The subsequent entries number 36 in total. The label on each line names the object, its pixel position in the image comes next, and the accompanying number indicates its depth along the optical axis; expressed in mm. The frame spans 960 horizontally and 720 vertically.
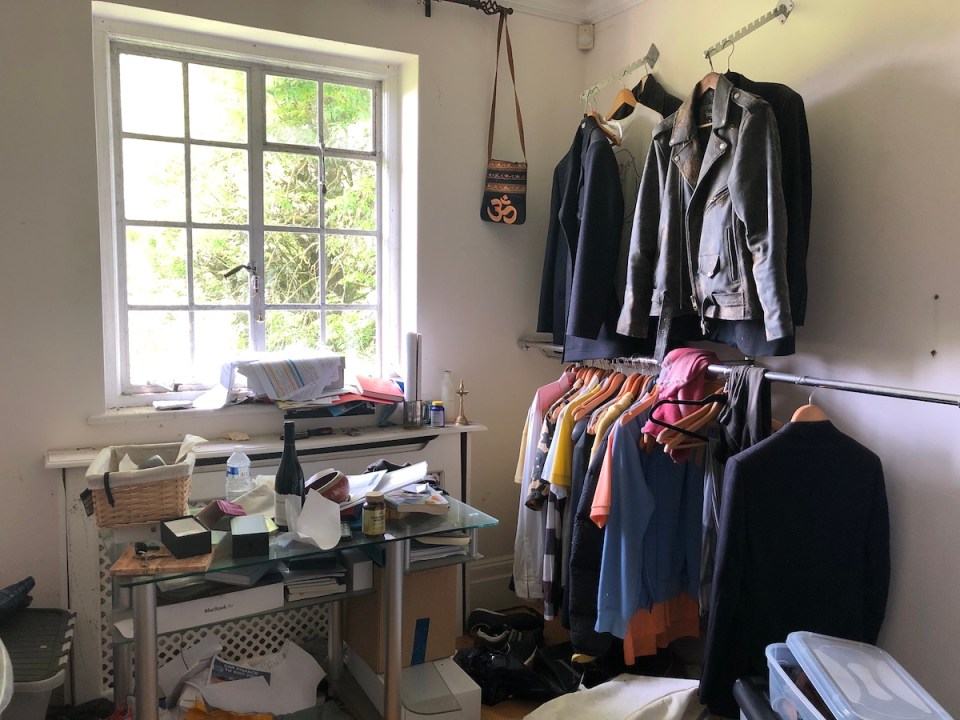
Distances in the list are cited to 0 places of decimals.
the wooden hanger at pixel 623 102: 2477
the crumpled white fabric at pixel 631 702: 1957
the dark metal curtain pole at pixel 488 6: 2691
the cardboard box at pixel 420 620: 2115
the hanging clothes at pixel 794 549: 1752
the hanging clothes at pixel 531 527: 2559
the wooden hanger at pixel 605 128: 2568
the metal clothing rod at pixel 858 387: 1473
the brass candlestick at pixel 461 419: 2773
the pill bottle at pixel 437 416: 2691
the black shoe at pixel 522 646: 2506
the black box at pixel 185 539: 1557
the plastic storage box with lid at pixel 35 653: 1800
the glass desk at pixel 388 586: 1542
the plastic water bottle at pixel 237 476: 1942
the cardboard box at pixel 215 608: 1613
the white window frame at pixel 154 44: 2342
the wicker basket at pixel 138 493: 1654
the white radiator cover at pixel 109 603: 2184
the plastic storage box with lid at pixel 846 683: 1367
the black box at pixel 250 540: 1584
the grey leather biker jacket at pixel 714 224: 1830
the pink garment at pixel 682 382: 2016
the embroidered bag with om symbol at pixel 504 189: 2789
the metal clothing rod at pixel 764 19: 1999
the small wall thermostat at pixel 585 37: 2939
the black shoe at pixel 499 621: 2648
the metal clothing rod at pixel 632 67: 2479
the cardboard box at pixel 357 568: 1910
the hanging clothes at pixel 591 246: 2426
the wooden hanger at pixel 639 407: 2139
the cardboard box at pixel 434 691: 2016
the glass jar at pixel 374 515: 1734
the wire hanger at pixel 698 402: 1942
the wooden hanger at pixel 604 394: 2389
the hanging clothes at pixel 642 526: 2082
